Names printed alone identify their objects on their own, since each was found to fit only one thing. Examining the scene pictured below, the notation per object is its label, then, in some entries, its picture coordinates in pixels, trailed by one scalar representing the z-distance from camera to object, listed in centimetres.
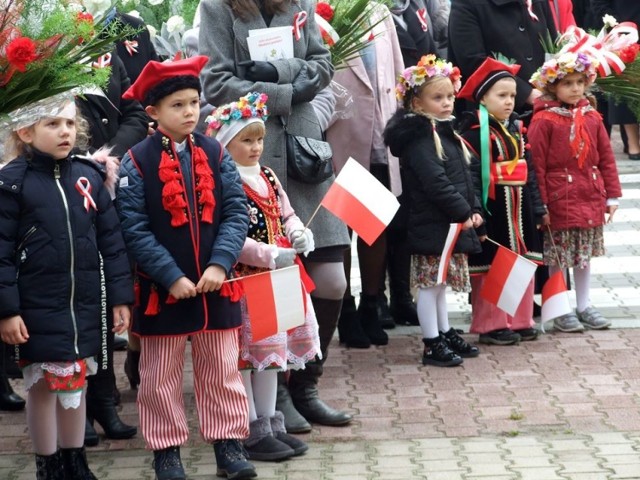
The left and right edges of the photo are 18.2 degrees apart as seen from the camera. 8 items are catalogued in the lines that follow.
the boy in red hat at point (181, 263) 821
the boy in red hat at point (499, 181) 1178
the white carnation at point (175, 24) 1125
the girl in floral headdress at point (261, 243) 880
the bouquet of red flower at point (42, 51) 717
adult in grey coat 940
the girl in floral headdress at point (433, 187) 1121
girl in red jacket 1213
